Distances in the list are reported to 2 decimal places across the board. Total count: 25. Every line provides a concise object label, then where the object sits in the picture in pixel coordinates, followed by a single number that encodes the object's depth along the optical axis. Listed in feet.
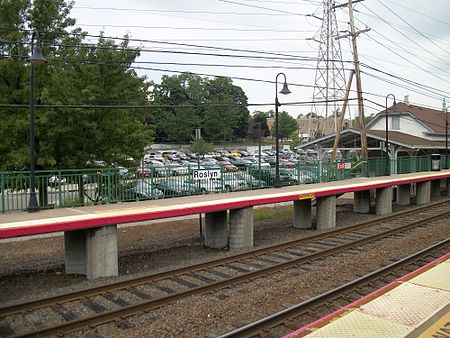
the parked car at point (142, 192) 47.70
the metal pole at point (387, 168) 90.63
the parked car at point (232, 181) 55.14
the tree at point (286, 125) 442.91
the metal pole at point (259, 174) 61.65
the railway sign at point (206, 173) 52.69
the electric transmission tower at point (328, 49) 155.33
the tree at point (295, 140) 337.00
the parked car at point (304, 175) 70.33
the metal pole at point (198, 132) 96.03
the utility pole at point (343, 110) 92.68
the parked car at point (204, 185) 52.78
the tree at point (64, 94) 56.49
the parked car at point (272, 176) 62.30
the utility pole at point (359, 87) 90.63
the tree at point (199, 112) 331.16
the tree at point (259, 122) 419.54
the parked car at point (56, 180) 42.80
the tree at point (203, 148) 258.33
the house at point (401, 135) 114.11
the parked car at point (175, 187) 50.06
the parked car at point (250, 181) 57.98
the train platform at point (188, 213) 33.55
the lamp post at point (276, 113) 61.93
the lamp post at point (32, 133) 38.09
